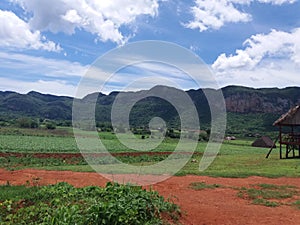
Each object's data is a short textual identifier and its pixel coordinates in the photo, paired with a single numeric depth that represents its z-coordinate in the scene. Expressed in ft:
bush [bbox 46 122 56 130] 221.13
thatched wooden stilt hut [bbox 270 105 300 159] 66.15
